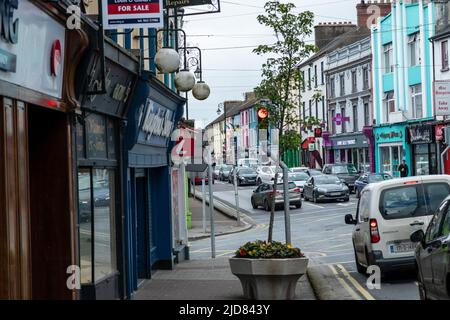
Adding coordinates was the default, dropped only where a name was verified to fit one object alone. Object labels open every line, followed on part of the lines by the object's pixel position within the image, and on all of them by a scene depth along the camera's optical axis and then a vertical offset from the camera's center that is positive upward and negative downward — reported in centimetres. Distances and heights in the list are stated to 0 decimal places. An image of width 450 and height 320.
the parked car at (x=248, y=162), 7419 +43
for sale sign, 1059 +218
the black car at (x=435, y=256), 827 -111
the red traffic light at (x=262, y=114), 1566 +105
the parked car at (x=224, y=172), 7338 -46
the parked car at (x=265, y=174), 5377 -58
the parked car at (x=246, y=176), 6267 -76
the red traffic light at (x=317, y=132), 6147 +258
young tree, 1777 +239
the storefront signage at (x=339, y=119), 6053 +351
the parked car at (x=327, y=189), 4131 -134
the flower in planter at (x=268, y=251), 1205 -134
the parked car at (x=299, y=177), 4728 -77
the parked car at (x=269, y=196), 3894 -156
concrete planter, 1187 -169
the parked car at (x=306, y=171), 5083 -41
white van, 1352 -93
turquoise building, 4544 +478
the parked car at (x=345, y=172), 4791 -53
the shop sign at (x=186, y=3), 1703 +366
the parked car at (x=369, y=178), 4032 -82
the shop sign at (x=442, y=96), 3278 +274
